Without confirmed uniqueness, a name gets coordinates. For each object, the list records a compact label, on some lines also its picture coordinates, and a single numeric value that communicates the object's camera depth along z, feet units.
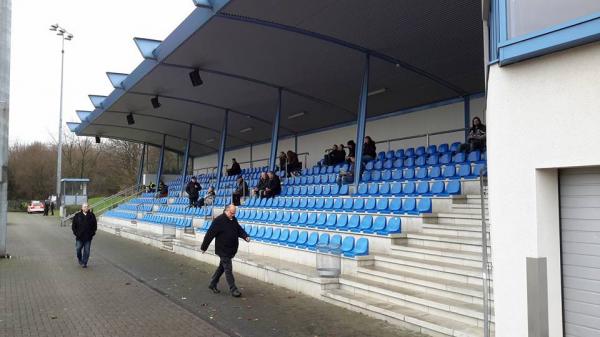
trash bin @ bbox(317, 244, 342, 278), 28.19
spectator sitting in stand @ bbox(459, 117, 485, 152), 38.65
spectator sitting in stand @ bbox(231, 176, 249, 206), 58.11
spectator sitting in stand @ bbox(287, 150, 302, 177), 63.46
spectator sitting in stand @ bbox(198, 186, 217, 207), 63.82
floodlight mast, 133.28
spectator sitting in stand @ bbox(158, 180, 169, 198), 95.40
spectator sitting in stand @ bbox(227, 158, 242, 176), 79.51
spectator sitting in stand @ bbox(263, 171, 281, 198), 54.24
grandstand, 13.93
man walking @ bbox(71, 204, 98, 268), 42.16
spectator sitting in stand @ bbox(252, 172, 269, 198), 55.47
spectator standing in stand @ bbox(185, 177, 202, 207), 67.56
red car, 175.15
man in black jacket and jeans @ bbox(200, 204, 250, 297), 29.71
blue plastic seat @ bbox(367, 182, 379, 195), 40.14
